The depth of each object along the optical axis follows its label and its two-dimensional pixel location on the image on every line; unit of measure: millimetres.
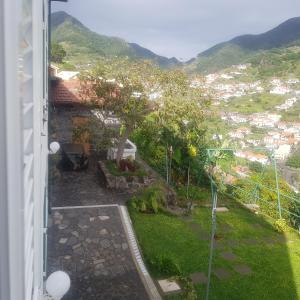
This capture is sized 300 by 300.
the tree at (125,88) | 11625
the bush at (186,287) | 6750
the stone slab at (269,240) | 10172
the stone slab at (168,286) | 6887
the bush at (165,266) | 7438
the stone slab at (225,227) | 10462
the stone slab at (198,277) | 7593
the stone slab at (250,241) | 9884
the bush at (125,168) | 11820
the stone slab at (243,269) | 8272
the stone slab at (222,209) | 12039
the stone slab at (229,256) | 8853
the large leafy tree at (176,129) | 11586
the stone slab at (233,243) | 9573
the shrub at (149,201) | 10352
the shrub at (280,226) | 11062
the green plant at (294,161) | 35562
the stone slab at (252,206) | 12632
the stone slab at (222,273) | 7955
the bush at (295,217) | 12070
